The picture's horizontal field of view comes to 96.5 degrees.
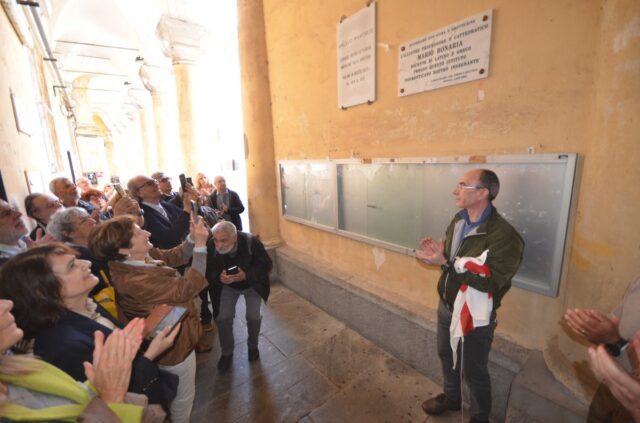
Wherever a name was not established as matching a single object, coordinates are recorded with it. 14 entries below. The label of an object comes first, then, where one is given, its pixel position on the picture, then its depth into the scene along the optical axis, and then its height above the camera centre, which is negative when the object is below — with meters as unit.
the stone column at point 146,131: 12.13 +1.35
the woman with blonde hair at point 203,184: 5.83 -0.48
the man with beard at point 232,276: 2.68 -1.09
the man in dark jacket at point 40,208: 2.62 -0.38
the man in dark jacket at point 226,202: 4.71 -0.69
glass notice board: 1.85 -0.42
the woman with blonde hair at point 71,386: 0.87 -0.73
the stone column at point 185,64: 5.79 +2.06
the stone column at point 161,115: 8.30 +1.39
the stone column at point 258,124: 4.36 +0.54
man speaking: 1.67 -0.72
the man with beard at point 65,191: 3.26 -0.29
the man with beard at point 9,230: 1.97 -0.44
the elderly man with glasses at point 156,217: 3.12 -0.60
